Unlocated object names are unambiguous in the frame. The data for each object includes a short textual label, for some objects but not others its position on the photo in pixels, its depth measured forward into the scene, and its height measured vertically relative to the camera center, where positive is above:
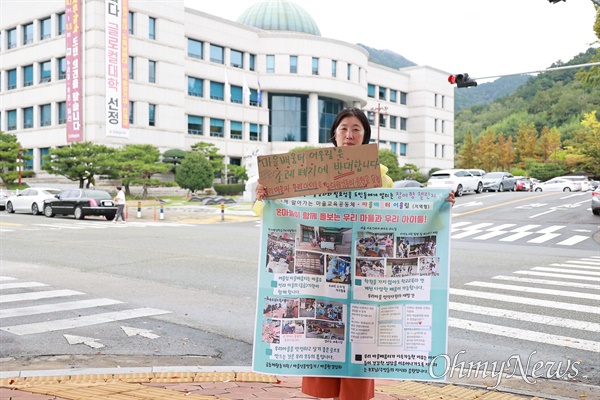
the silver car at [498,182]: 47.50 +1.11
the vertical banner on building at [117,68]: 46.81 +9.79
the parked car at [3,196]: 35.19 -0.56
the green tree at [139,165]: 42.62 +1.75
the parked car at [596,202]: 27.45 -0.24
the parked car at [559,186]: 52.47 +0.93
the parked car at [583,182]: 52.31 +1.28
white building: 50.53 +11.22
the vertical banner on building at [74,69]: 48.22 +9.83
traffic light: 25.20 +4.91
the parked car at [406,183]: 30.63 +0.56
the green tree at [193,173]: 47.28 +1.36
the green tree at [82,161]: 40.84 +1.89
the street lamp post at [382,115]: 75.44 +10.59
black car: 27.95 -0.76
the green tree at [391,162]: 60.78 +3.25
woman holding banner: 3.37 -0.03
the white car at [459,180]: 39.19 +0.98
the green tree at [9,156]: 46.41 +2.48
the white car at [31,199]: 30.93 -0.65
